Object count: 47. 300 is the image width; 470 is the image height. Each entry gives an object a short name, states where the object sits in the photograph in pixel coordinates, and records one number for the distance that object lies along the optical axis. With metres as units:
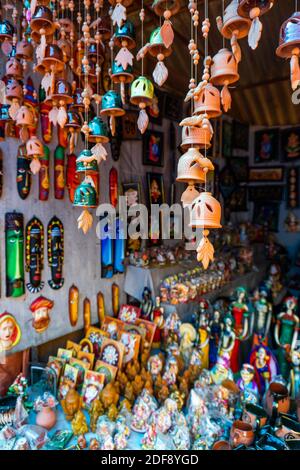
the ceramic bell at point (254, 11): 0.67
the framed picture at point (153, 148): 3.26
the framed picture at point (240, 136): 5.01
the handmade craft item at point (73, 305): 2.32
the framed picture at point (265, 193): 5.21
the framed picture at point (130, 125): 2.90
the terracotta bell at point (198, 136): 0.85
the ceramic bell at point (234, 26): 0.73
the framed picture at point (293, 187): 5.04
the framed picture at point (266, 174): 5.17
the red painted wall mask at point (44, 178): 2.08
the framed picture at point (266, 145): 5.16
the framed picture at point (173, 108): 3.55
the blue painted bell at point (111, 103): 1.08
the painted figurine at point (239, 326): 2.31
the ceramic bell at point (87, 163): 1.02
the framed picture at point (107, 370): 1.79
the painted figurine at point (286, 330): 2.16
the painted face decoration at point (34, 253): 2.00
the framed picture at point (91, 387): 1.67
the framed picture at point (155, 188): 3.28
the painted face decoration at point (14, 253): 1.88
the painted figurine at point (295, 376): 1.85
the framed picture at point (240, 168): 5.12
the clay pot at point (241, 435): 1.33
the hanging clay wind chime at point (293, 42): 0.67
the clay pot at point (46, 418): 1.54
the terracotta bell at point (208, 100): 0.83
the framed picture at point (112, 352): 1.92
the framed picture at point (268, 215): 5.29
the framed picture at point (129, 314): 2.42
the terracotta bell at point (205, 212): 0.78
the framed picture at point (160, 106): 3.40
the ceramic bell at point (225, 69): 0.81
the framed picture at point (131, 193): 2.94
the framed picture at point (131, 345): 2.00
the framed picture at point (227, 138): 4.80
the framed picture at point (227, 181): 4.89
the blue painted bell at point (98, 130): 1.12
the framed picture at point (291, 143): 4.95
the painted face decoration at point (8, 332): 1.85
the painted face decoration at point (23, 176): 1.92
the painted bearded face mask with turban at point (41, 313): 2.03
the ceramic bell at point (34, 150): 1.32
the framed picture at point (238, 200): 5.06
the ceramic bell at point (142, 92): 0.97
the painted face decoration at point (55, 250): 2.16
